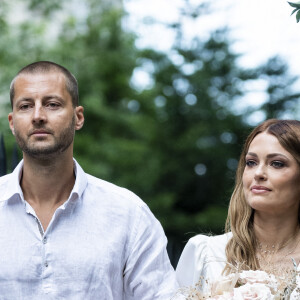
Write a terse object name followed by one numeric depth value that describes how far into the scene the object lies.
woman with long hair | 3.76
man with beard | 3.54
